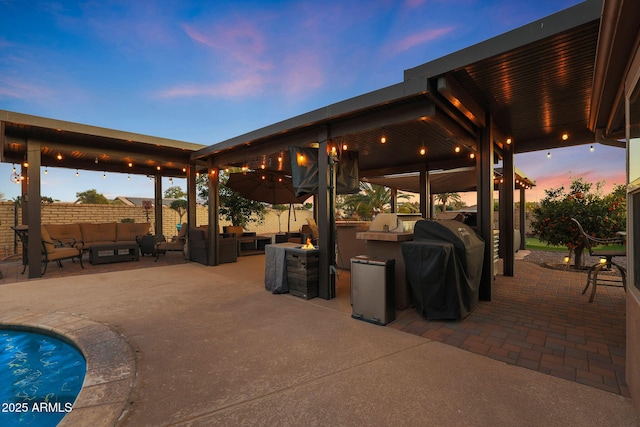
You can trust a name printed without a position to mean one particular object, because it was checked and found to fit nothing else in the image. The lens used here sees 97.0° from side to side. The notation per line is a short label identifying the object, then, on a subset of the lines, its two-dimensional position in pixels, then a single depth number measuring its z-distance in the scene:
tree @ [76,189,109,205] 32.28
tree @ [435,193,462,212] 20.32
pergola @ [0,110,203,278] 5.67
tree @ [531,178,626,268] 5.79
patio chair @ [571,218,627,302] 3.80
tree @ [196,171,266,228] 11.09
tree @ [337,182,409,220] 17.38
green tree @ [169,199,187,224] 15.15
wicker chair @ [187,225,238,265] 7.59
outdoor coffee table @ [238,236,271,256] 9.27
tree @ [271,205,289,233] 19.18
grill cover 3.23
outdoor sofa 7.96
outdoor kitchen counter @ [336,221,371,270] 6.42
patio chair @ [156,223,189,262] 8.42
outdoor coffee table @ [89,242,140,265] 7.43
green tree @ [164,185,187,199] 25.44
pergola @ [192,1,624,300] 2.84
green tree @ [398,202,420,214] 18.78
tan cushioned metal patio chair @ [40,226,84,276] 6.22
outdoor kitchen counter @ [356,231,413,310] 3.78
